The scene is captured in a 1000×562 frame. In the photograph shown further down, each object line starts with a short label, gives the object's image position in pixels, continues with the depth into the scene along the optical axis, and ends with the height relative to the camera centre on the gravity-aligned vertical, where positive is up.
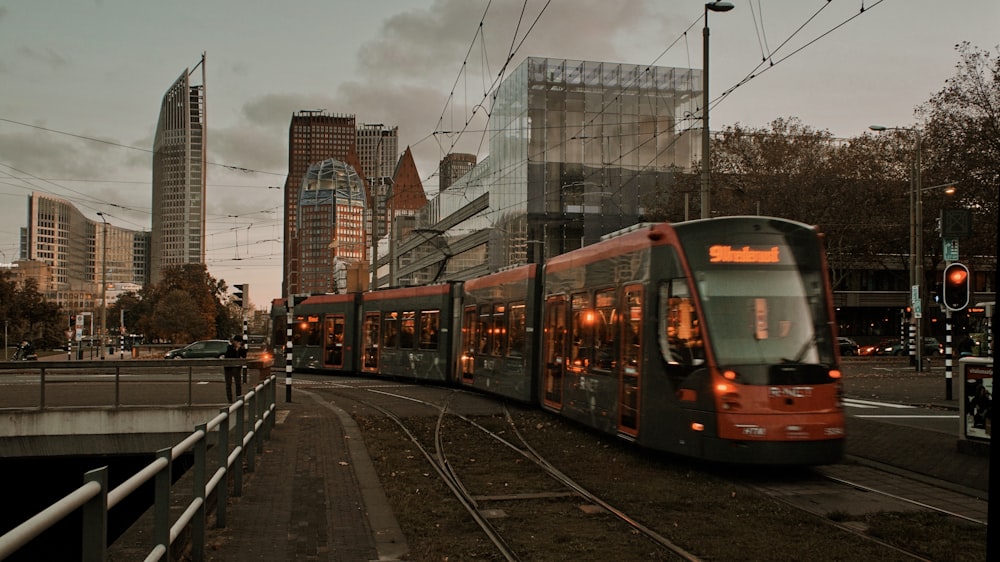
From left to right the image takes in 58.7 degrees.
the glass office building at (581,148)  54.94 +11.16
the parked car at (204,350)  48.25 -1.62
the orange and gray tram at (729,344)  9.82 -0.23
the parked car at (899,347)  54.47 -1.40
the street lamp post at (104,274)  50.38 +2.66
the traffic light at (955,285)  15.49 +0.73
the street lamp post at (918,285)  33.59 +1.61
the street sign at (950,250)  20.61 +1.82
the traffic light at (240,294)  24.41 +0.74
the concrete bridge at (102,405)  15.66 -1.55
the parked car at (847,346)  56.16 -1.33
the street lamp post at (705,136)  18.88 +4.36
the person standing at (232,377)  17.23 -1.11
